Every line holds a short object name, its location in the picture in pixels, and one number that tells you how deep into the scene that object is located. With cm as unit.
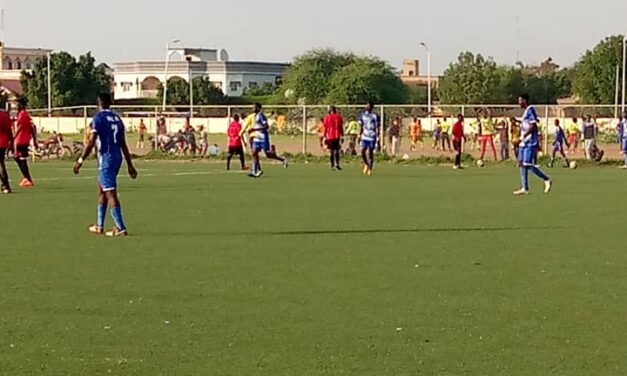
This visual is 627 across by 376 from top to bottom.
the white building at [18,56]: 16300
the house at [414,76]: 13901
